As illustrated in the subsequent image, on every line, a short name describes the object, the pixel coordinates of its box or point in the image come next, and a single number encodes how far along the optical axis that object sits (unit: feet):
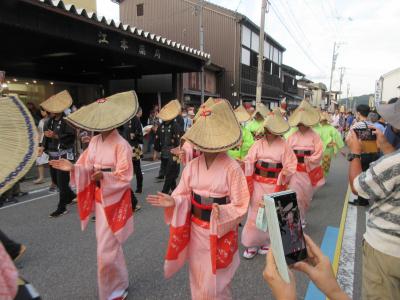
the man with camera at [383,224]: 5.84
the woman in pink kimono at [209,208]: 8.27
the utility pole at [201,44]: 47.31
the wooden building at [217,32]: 62.80
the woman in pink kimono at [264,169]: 12.97
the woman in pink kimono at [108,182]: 9.73
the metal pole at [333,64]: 135.40
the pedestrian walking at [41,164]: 25.16
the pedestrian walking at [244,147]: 20.11
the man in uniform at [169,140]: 21.83
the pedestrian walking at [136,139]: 23.19
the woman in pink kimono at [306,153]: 16.24
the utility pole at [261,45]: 45.34
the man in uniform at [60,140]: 17.85
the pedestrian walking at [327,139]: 22.57
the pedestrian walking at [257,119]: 22.59
